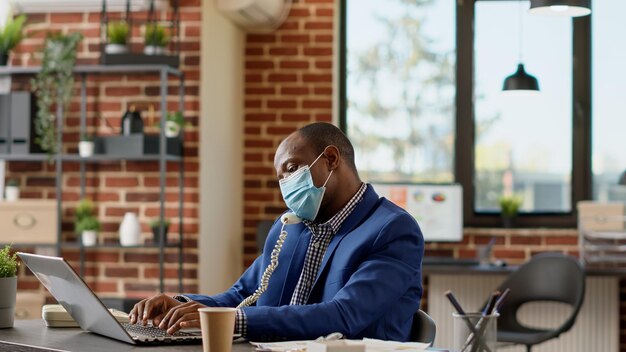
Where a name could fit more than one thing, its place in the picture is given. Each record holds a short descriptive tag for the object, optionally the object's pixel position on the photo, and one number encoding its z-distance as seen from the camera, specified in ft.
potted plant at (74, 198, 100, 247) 16.52
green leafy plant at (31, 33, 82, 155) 16.43
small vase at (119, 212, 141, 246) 16.48
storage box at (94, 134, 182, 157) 16.33
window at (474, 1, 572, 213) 20.21
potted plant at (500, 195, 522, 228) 19.86
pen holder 8.56
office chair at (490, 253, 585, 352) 17.17
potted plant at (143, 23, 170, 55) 16.47
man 7.58
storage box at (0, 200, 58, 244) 16.51
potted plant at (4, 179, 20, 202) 16.98
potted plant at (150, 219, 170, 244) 16.60
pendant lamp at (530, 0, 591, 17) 12.31
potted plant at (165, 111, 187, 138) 16.55
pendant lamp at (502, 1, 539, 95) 18.13
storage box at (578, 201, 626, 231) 18.80
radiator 19.13
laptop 7.26
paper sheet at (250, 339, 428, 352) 6.68
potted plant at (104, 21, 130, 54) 16.44
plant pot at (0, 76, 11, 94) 17.13
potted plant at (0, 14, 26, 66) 16.65
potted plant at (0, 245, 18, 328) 8.35
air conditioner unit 17.81
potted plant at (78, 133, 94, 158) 16.51
